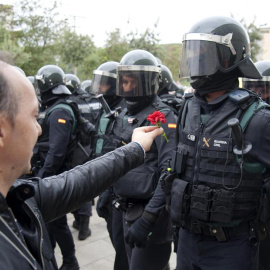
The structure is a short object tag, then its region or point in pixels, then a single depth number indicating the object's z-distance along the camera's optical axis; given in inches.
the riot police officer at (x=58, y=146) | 166.9
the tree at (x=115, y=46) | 908.6
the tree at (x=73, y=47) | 852.6
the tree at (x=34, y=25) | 828.6
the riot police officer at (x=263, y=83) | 161.5
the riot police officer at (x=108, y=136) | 138.0
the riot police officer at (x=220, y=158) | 86.7
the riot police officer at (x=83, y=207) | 199.5
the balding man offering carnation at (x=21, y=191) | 44.7
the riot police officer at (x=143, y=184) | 112.1
